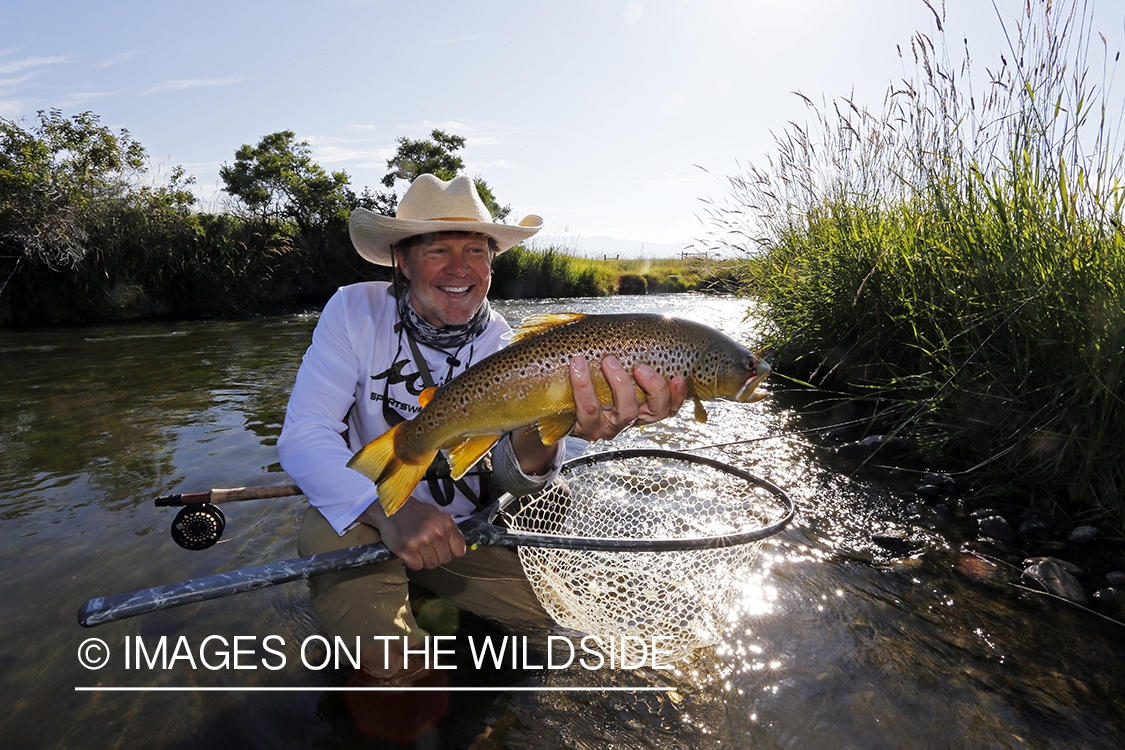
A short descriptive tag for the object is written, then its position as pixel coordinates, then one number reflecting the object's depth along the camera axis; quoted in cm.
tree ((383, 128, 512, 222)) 3338
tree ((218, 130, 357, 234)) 2695
